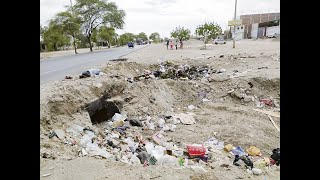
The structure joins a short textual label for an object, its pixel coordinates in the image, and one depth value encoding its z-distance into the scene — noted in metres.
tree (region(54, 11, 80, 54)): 23.34
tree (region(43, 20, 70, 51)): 23.75
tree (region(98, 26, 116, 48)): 32.67
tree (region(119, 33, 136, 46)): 51.46
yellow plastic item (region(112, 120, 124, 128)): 4.85
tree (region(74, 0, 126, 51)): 28.51
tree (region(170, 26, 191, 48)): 26.48
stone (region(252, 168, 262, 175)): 3.09
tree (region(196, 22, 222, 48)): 23.34
